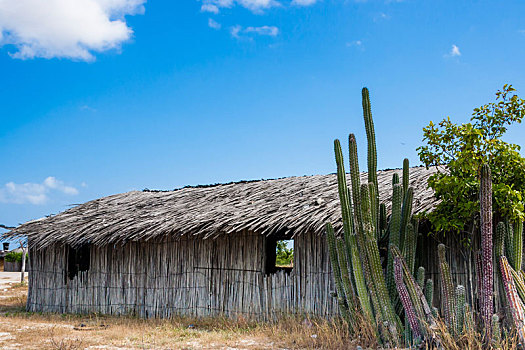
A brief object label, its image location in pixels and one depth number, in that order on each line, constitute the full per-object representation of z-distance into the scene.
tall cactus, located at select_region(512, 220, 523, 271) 6.58
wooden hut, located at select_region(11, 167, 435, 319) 8.64
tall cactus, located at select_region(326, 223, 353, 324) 7.07
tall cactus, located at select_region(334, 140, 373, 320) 6.57
